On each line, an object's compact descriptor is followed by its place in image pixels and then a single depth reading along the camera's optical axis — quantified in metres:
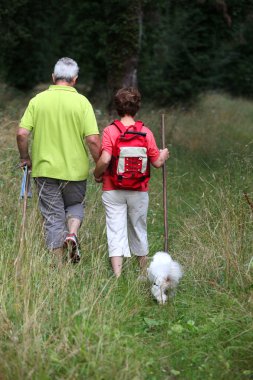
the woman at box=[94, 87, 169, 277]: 10.69
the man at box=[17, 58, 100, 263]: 11.16
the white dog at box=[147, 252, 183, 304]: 10.14
